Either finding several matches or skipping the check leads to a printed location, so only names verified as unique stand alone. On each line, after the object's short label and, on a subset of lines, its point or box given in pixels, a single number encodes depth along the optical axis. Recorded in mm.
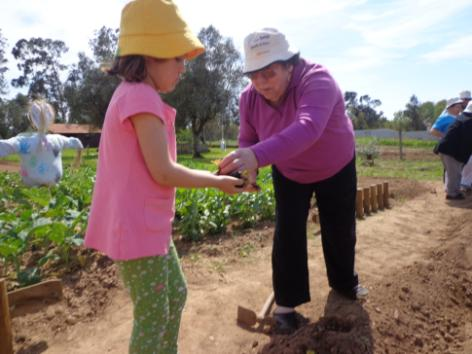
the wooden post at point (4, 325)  2521
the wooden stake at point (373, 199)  6621
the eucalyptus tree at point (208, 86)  29797
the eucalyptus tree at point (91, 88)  31422
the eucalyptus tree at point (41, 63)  56188
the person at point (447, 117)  8195
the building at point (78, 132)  43700
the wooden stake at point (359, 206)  6108
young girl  1637
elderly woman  2375
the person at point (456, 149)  7414
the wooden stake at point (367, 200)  6406
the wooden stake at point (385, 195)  7035
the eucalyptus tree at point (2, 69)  32094
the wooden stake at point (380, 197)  6902
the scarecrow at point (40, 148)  4582
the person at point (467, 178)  7768
